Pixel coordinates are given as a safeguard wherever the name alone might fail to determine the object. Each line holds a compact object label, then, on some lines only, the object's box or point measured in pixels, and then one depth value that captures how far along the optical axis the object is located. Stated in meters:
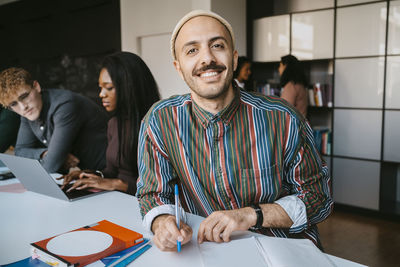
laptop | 1.43
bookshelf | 3.42
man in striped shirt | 1.28
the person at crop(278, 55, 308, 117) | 3.78
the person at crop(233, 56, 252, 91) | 4.05
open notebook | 0.83
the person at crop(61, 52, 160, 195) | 1.94
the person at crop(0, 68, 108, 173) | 2.11
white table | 0.96
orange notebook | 0.90
